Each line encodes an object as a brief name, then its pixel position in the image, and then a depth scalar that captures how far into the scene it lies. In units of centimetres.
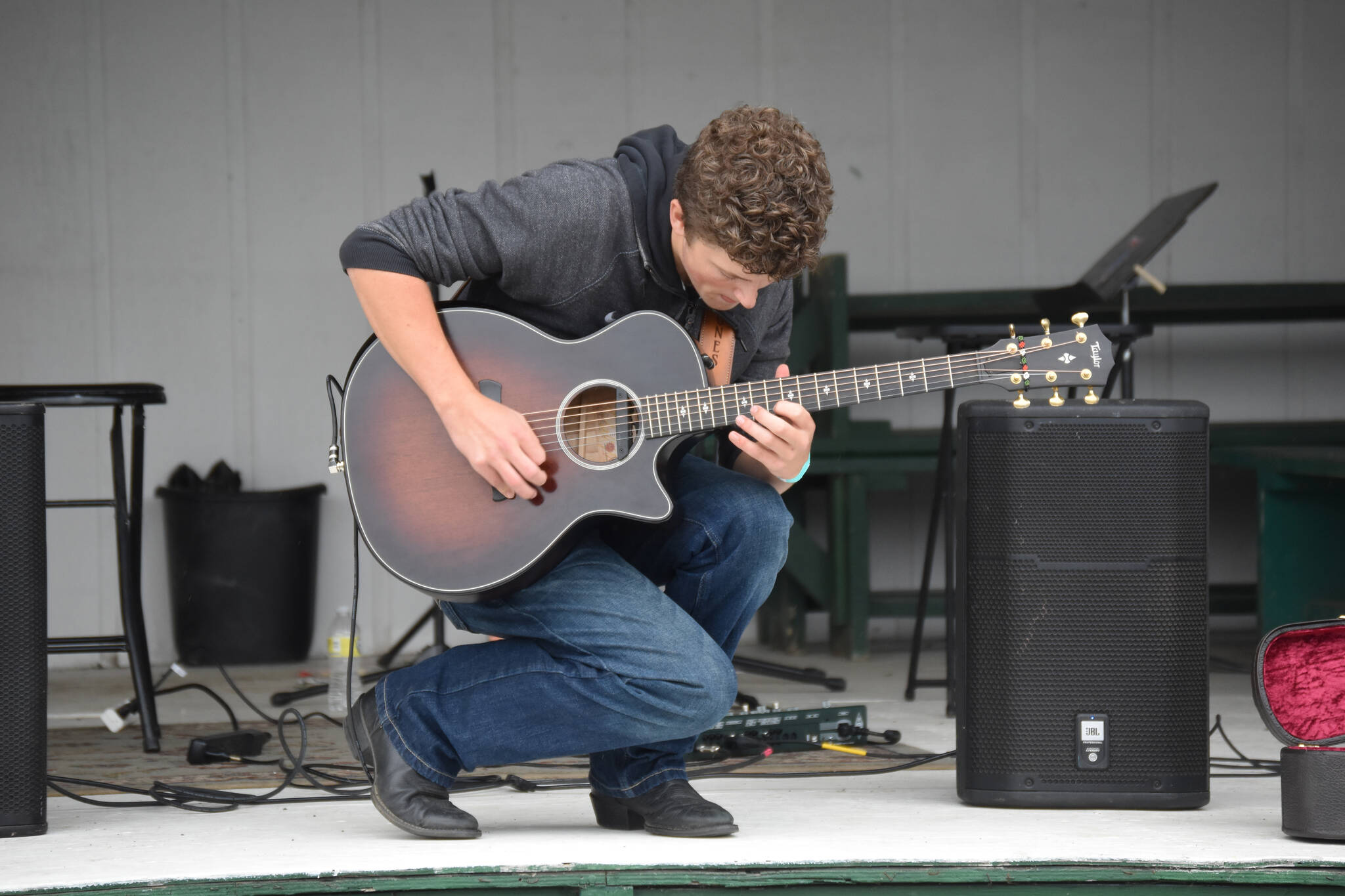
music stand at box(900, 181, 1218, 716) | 726
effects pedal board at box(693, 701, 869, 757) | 696
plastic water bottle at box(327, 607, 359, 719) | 776
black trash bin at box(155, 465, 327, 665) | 904
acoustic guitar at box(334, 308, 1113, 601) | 625
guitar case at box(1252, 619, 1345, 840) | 623
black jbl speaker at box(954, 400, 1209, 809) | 645
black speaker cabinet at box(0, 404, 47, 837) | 631
